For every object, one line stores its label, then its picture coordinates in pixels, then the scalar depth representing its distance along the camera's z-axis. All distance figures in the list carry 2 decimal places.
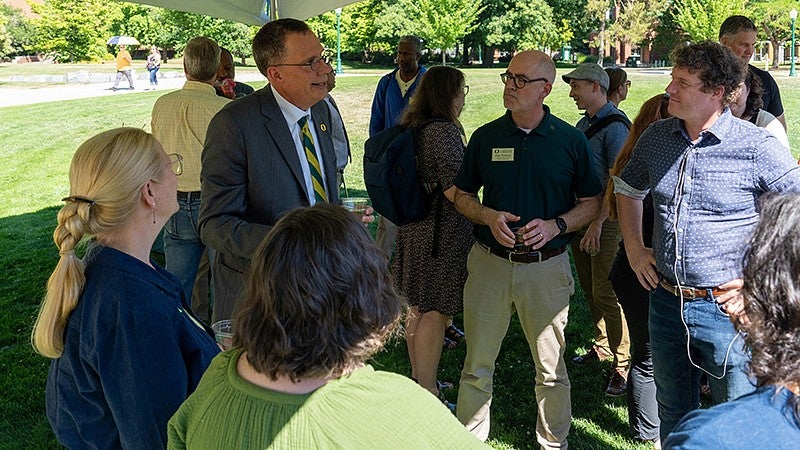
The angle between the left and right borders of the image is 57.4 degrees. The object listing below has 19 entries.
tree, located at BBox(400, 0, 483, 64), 43.97
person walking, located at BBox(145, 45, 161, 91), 29.03
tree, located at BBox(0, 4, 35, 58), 62.47
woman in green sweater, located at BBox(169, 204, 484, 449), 1.44
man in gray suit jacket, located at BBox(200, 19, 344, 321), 3.08
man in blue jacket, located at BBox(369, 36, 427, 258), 6.87
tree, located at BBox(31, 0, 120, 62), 46.01
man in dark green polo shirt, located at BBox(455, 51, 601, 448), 3.50
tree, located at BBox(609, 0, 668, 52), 55.44
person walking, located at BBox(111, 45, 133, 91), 29.25
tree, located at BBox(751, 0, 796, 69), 39.19
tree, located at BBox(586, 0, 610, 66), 55.53
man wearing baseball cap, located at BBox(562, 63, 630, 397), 4.39
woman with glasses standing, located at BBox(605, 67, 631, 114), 5.08
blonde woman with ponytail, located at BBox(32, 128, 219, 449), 1.87
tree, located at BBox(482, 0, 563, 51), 49.91
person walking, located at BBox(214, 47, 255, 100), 5.97
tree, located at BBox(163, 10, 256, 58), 48.09
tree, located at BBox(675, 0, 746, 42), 40.41
